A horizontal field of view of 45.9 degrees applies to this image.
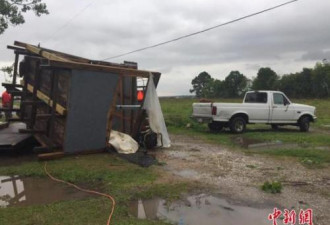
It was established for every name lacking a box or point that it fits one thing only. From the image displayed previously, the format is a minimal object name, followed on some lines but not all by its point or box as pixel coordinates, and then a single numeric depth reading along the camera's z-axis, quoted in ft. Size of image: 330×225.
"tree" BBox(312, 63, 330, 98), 270.61
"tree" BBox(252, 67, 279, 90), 308.60
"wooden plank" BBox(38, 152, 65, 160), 31.07
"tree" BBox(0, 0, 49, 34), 57.06
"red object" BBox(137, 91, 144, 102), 37.76
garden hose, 18.84
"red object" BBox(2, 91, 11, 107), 56.05
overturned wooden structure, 32.36
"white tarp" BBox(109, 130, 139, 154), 34.94
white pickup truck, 54.95
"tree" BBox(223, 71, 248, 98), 313.63
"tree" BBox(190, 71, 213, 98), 359.87
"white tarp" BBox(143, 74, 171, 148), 37.22
